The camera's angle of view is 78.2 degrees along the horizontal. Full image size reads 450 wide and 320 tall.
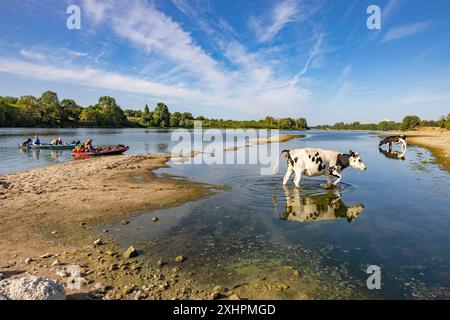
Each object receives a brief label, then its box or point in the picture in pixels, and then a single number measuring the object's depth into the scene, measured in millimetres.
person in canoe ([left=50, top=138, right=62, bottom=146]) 48156
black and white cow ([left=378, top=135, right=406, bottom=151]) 41500
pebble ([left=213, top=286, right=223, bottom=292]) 6472
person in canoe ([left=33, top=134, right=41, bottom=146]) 46969
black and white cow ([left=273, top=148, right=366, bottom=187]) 16062
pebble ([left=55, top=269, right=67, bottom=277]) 7046
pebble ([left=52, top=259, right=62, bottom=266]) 7648
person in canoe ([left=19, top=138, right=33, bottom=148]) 46181
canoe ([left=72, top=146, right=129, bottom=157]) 36375
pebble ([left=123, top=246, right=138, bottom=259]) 8242
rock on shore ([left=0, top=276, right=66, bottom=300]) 5324
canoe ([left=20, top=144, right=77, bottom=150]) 45625
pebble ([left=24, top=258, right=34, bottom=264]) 7829
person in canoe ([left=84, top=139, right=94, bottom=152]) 38059
